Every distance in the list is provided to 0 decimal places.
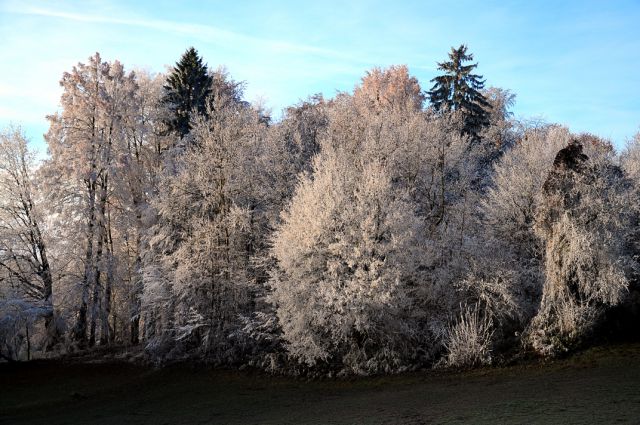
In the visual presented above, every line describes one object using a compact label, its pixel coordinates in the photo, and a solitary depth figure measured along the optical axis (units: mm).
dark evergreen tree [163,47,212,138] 31942
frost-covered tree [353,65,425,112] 39375
